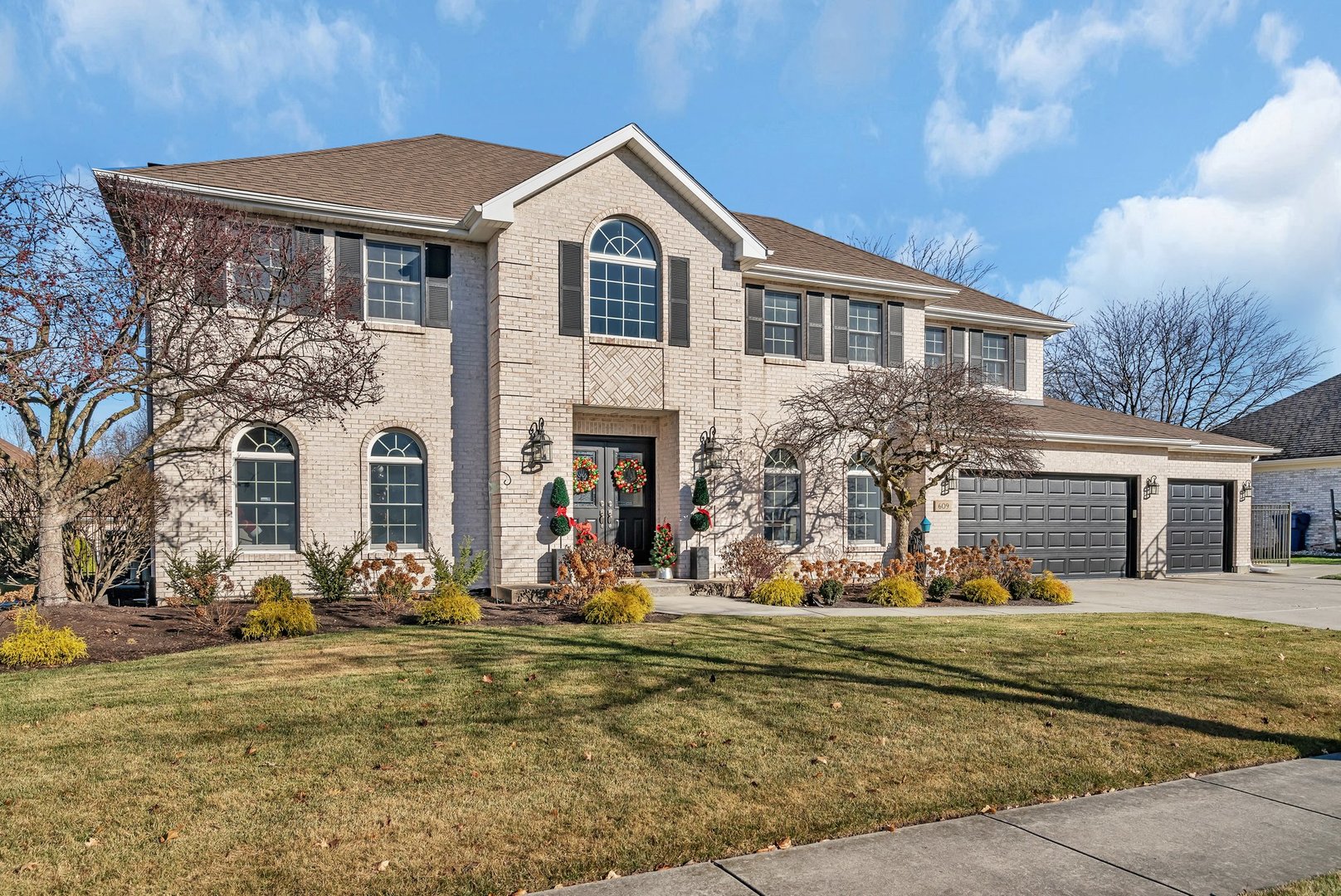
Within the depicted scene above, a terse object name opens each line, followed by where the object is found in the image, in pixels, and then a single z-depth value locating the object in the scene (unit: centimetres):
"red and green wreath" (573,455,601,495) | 1614
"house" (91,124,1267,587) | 1444
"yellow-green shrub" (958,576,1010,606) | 1516
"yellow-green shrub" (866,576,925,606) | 1471
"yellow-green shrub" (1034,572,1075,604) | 1553
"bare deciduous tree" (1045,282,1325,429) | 4166
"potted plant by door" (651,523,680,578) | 1622
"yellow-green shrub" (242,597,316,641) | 1042
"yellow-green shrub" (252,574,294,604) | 1203
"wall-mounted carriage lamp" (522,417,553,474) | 1508
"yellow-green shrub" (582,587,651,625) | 1179
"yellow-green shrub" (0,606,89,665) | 880
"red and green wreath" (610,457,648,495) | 1669
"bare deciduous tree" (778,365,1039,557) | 1562
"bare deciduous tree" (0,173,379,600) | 1041
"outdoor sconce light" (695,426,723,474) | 1659
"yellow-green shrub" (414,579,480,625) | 1140
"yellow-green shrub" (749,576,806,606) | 1434
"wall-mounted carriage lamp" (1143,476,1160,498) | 2128
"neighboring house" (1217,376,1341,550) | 2991
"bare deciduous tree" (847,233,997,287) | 4041
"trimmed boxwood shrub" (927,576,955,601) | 1534
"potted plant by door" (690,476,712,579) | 1627
